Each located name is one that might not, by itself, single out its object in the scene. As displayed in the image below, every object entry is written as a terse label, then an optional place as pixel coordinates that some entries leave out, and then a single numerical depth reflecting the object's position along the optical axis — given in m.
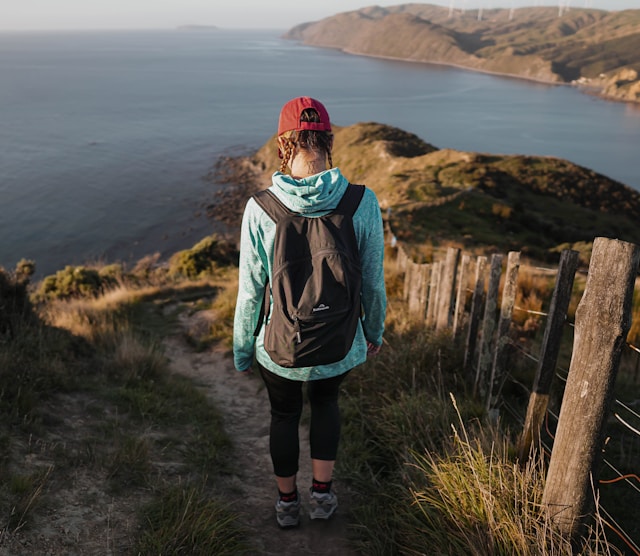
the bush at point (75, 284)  14.28
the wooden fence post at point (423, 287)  6.43
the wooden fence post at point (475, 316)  4.65
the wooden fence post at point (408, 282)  7.90
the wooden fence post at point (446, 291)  5.52
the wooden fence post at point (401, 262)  10.31
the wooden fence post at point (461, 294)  5.11
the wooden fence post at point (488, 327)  4.25
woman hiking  2.43
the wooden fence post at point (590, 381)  2.13
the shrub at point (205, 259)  21.19
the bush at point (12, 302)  5.22
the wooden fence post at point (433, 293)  5.97
